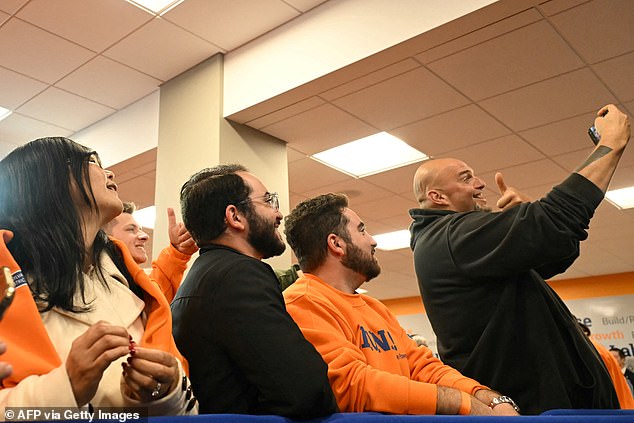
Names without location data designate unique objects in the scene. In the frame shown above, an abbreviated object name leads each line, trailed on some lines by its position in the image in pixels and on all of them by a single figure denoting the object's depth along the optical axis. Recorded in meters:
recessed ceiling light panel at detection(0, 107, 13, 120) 3.91
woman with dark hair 0.80
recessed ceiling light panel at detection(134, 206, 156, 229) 5.46
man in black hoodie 1.46
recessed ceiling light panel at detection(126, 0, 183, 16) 2.91
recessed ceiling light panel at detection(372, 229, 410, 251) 6.73
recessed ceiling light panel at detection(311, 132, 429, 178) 4.20
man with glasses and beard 1.00
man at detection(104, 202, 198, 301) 1.87
